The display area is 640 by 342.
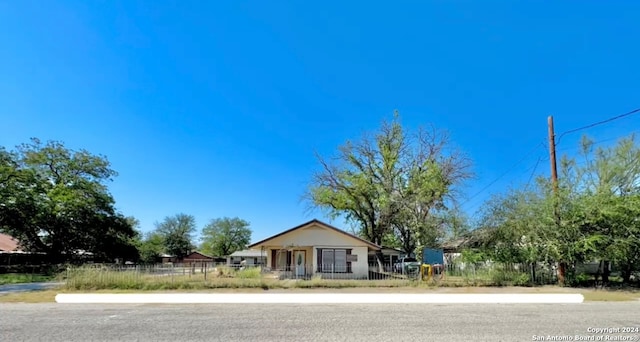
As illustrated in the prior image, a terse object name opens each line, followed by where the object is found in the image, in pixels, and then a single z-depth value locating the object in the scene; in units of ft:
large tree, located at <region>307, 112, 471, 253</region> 92.17
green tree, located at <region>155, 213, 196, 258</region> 244.42
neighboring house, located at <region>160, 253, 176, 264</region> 209.65
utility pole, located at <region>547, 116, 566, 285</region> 56.13
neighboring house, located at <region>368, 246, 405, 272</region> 100.70
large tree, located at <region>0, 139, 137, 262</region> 104.73
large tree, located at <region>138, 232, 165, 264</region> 177.53
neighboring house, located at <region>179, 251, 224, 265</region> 223.51
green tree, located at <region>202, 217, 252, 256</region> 257.14
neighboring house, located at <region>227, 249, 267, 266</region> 169.68
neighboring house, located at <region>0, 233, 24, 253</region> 126.33
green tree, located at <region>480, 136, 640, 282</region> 52.85
